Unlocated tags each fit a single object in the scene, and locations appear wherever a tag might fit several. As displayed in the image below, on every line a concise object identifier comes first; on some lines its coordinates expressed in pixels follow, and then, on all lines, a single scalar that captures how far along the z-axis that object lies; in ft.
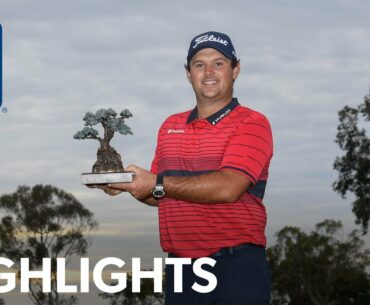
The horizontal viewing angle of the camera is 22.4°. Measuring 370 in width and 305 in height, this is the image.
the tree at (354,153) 157.07
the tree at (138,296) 181.37
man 18.42
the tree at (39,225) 160.04
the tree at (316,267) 217.15
